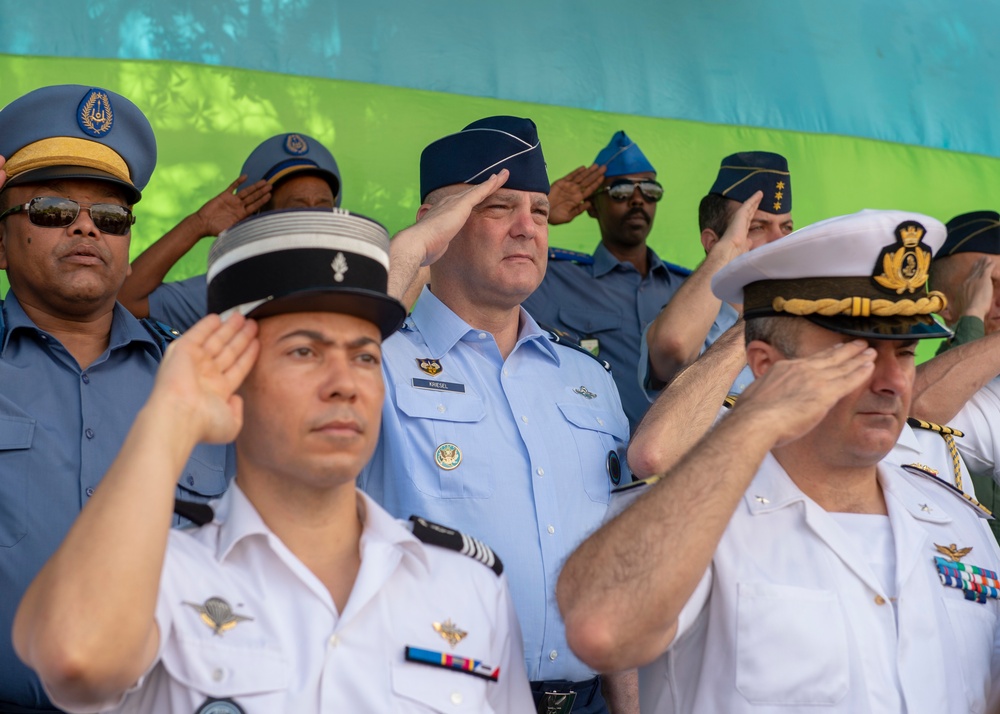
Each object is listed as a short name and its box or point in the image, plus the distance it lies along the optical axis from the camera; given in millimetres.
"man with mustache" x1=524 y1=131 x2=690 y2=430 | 4668
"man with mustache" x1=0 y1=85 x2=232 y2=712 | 2877
